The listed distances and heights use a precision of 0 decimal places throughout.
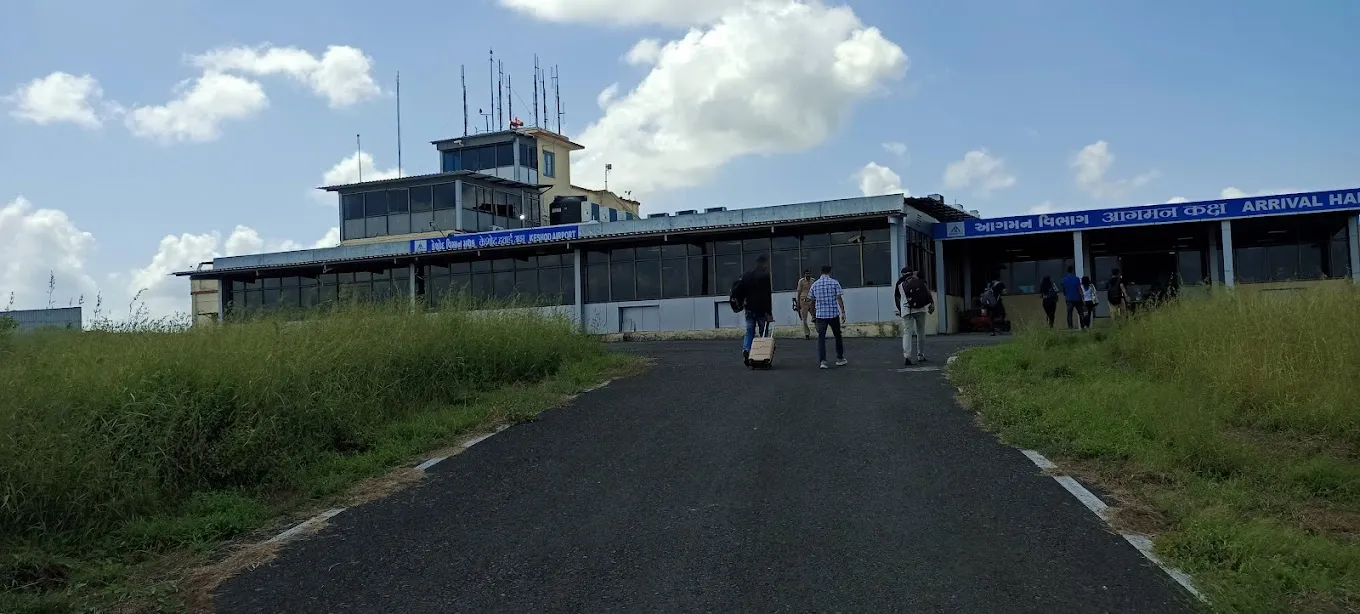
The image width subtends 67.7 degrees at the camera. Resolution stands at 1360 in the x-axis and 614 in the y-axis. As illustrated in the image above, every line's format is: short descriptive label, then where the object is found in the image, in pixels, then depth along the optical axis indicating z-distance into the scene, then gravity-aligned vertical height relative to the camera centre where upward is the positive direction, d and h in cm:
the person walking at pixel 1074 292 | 2248 +35
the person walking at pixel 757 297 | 1636 +31
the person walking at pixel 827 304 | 1581 +17
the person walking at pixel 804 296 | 1939 +37
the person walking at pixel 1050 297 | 2392 +26
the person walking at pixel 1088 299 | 2289 +18
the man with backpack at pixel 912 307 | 1573 +9
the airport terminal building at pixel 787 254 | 2923 +206
